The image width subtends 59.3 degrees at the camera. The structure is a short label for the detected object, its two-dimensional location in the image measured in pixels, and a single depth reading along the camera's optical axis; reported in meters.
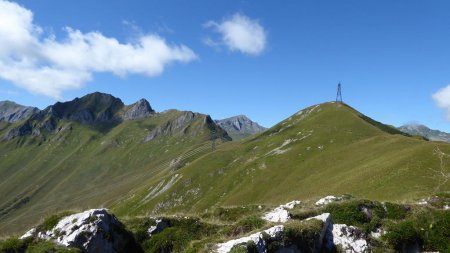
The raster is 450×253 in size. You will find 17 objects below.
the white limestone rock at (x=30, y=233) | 19.78
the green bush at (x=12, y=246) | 18.34
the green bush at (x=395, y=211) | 24.09
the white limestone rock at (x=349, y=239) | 20.17
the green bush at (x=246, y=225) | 19.86
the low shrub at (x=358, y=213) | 23.03
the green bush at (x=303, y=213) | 23.91
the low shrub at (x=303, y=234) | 17.81
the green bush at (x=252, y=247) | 16.14
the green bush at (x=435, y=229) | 21.05
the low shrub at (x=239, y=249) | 15.60
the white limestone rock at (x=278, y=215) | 23.78
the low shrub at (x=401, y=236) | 20.97
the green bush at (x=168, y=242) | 22.34
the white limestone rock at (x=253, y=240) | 16.19
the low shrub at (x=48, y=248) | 17.69
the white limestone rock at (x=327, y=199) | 30.49
